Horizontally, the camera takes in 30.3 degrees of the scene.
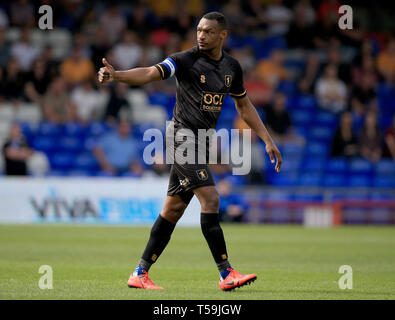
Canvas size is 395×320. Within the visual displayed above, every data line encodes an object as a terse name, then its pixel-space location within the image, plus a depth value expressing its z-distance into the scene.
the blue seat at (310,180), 18.94
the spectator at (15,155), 17.11
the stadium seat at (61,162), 18.44
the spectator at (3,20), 20.95
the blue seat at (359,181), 19.27
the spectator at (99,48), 20.29
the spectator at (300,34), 22.75
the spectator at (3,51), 20.48
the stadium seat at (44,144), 18.64
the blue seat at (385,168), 19.44
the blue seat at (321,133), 20.55
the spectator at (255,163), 18.27
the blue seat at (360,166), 19.36
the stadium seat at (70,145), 18.75
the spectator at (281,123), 19.39
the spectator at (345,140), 19.14
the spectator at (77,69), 19.97
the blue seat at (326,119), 20.89
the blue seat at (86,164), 18.44
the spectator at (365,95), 21.11
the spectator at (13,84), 19.34
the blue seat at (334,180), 19.23
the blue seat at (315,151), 19.95
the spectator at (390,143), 19.81
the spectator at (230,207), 17.70
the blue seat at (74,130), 18.89
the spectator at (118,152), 18.20
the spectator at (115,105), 19.09
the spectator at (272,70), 21.30
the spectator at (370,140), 19.47
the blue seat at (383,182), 19.24
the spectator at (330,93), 21.17
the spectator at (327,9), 23.31
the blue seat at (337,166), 19.36
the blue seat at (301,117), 20.83
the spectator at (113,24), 21.41
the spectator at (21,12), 21.50
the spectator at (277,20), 23.28
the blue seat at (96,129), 18.74
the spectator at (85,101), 19.42
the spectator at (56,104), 19.02
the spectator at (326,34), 22.67
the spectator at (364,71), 21.88
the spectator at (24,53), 20.17
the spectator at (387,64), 22.44
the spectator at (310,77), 21.52
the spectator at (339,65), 21.86
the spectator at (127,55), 20.50
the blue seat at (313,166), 19.41
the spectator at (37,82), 19.39
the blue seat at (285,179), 18.86
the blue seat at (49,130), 18.83
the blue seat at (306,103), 21.20
